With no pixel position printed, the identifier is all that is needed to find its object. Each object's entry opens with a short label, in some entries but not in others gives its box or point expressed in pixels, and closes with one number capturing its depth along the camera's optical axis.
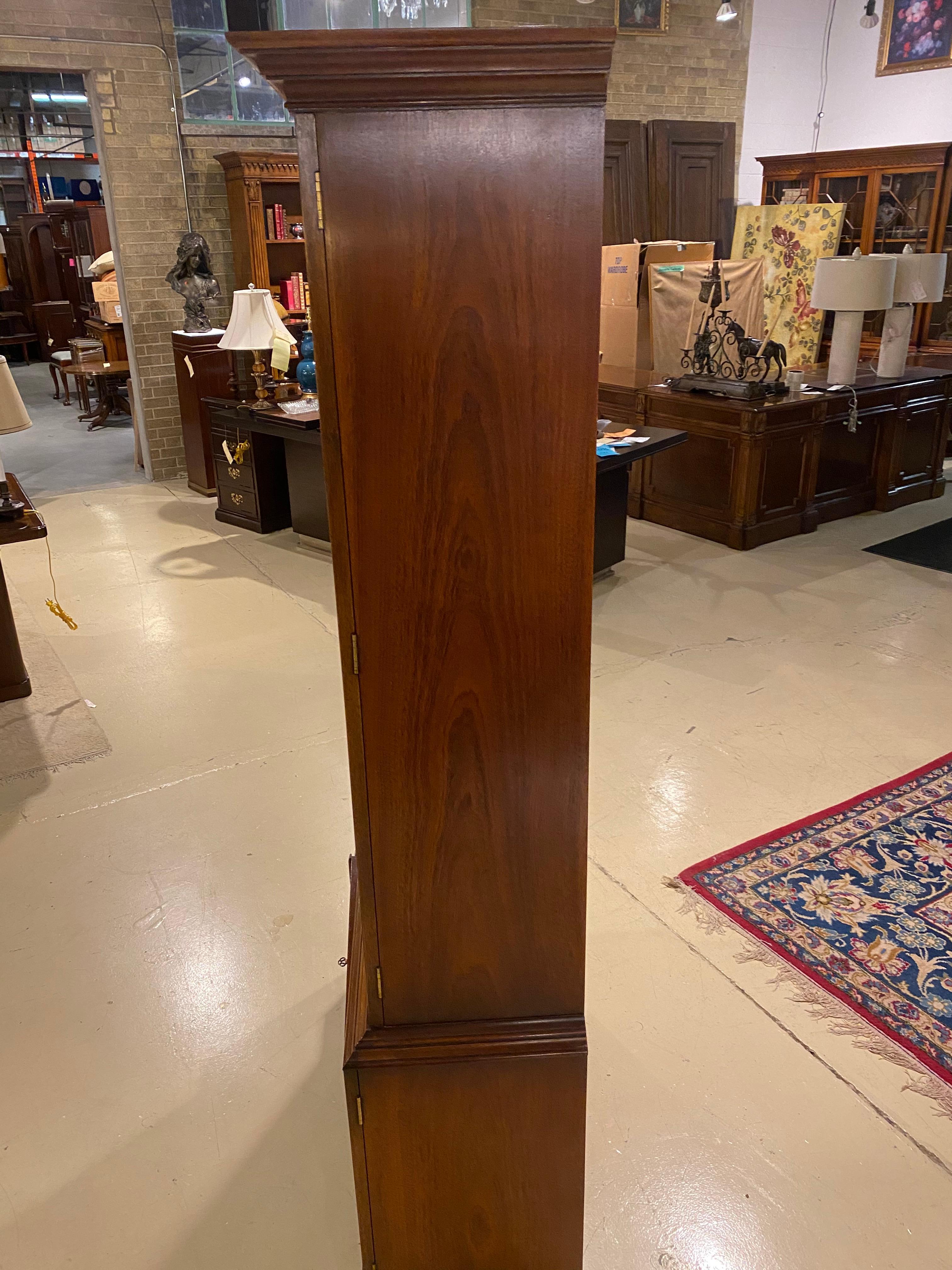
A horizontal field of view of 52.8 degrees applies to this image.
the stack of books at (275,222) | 6.88
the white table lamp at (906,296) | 5.75
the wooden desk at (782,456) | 5.34
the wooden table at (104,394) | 9.37
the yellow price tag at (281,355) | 5.40
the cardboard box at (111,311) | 8.59
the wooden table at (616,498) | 4.67
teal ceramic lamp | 5.57
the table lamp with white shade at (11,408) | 3.43
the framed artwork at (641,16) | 7.98
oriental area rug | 2.32
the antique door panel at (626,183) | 8.04
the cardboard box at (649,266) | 7.34
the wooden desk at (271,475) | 5.35
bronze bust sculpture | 6.49
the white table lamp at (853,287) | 5.39
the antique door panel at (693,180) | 8.28
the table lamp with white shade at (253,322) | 5.25
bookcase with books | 6.47
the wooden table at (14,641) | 3.57
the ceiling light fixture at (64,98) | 13.21
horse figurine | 5.36
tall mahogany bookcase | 1.04
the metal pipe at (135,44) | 6.04
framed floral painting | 7.56
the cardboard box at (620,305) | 7.34
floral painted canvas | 7.62
